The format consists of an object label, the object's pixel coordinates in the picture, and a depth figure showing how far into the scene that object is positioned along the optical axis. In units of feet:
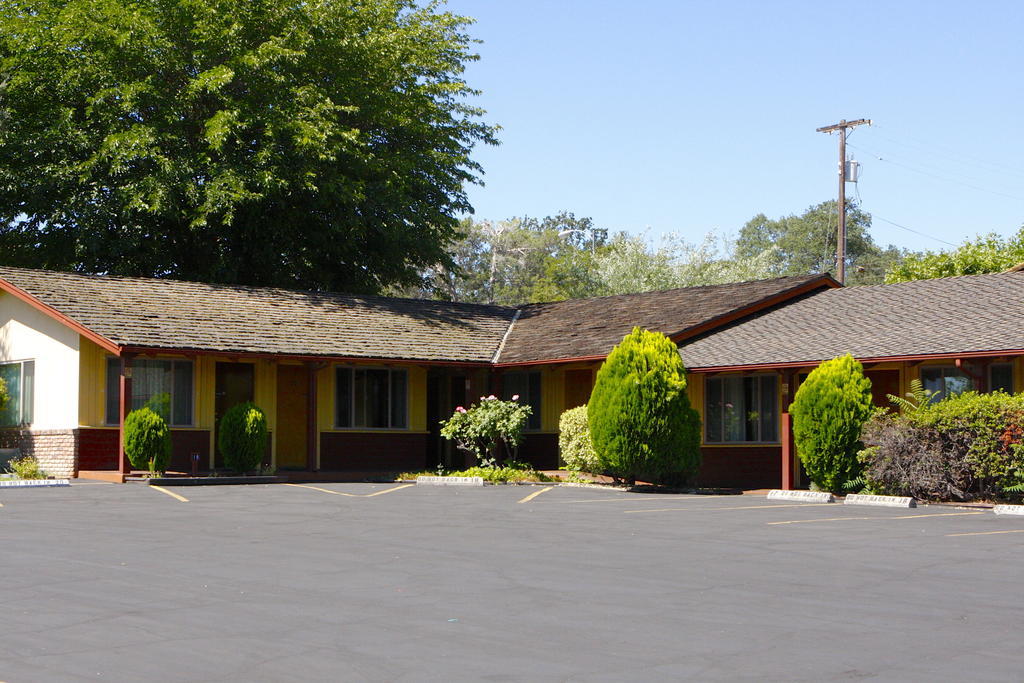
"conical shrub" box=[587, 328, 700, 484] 77.46
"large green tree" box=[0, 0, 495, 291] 110.01
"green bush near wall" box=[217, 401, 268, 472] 81.25
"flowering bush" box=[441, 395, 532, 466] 88.53
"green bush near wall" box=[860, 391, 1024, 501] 64.49
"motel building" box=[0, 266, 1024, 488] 78.48
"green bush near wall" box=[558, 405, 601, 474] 85.20
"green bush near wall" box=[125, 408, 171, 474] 77.36
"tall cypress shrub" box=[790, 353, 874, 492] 71.26
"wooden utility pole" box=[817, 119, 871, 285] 145.48
